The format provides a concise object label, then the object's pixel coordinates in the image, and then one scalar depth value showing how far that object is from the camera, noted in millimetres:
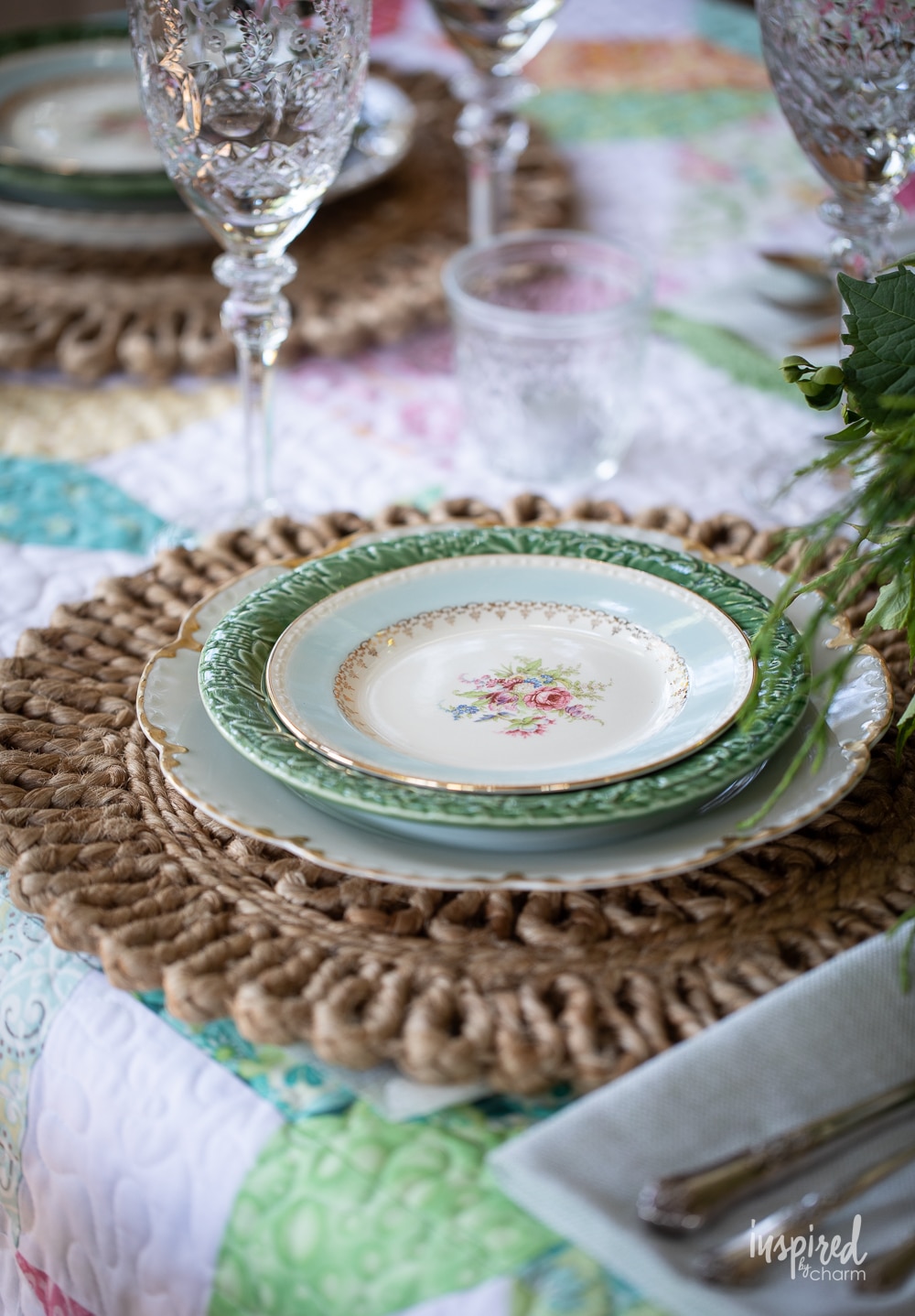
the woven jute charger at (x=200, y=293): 872
